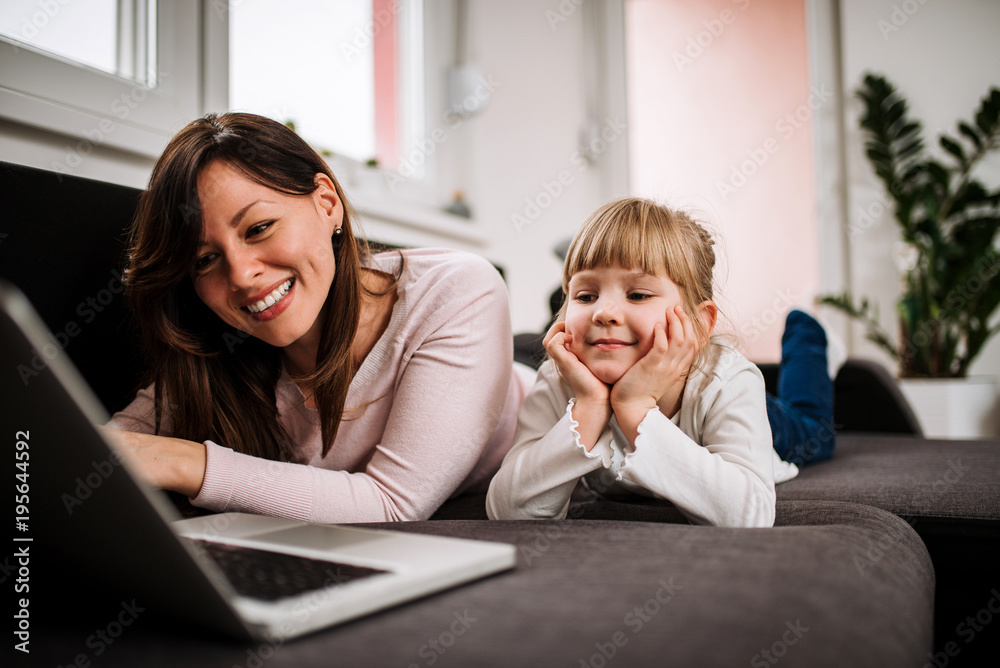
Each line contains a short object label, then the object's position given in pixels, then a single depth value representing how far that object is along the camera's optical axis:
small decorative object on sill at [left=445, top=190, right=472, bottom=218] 2.55
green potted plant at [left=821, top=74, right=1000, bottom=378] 2.99
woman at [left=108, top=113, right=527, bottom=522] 0.84
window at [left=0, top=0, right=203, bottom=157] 1.20
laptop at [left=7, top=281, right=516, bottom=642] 0.35
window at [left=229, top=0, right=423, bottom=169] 1.87
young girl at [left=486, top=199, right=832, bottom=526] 0.76
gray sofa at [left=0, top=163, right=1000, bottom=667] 0.36
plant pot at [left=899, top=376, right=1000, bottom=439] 2.85
